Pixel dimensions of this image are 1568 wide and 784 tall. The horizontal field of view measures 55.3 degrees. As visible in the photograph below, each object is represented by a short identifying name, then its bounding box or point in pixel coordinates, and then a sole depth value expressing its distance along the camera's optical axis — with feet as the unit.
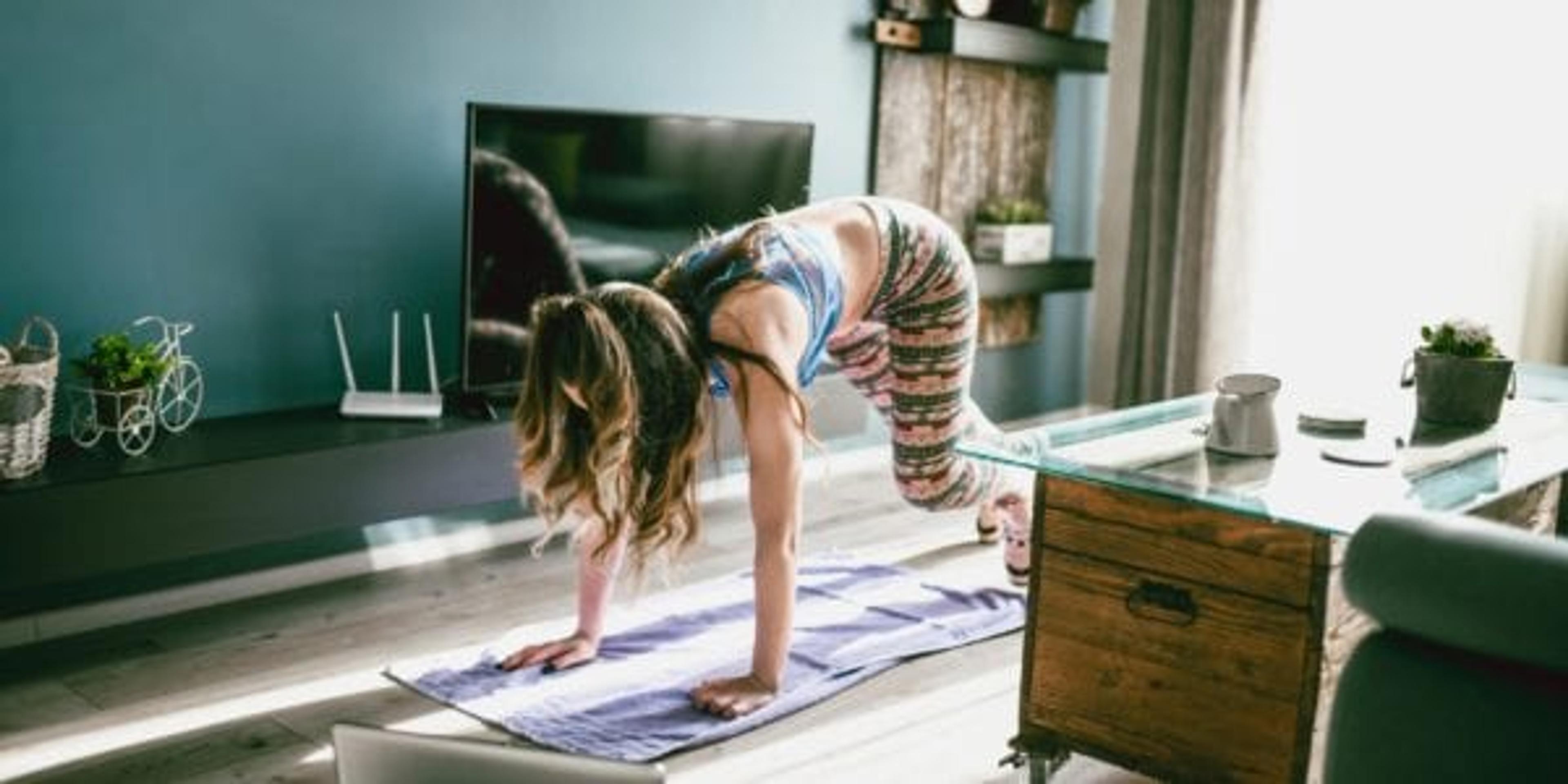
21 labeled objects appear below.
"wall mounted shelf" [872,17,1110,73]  13.62
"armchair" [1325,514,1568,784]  4.19
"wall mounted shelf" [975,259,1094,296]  14.62
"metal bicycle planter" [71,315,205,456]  8.74
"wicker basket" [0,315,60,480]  8.01
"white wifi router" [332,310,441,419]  9.89
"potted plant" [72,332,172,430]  8.71
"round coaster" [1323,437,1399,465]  6.99
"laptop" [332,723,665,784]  3.60
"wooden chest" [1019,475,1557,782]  6.13
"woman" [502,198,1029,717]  6.64
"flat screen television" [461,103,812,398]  10.12
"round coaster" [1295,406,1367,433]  7.65
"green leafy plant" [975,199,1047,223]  14.88
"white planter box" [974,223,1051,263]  14.75
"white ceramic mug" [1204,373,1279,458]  6.98
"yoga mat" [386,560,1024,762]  7.85
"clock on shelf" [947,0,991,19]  14.06
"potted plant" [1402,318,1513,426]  7.84
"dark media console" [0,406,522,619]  8.05
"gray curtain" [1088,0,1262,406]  14.48
